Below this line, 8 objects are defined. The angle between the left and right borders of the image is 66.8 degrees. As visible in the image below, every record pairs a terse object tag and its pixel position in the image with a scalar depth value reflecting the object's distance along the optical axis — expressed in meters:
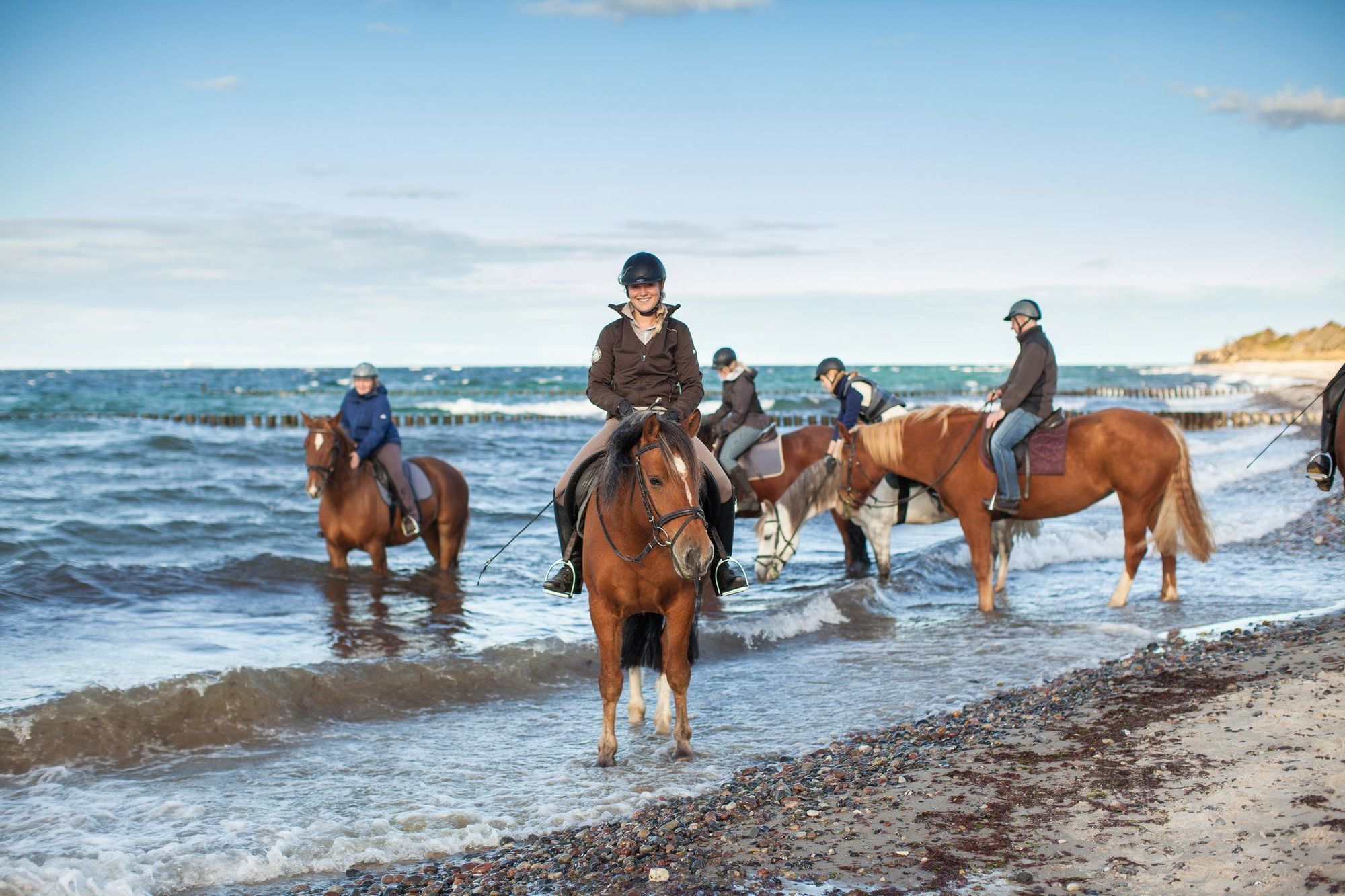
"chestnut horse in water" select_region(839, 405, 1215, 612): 10.34
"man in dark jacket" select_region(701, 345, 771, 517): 13.26
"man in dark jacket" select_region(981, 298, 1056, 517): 9.99
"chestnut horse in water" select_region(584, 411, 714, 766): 5.21
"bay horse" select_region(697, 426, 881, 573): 13.54
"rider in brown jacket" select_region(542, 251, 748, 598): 6.14
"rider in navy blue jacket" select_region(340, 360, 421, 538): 11.70
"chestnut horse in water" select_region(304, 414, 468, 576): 11.35
